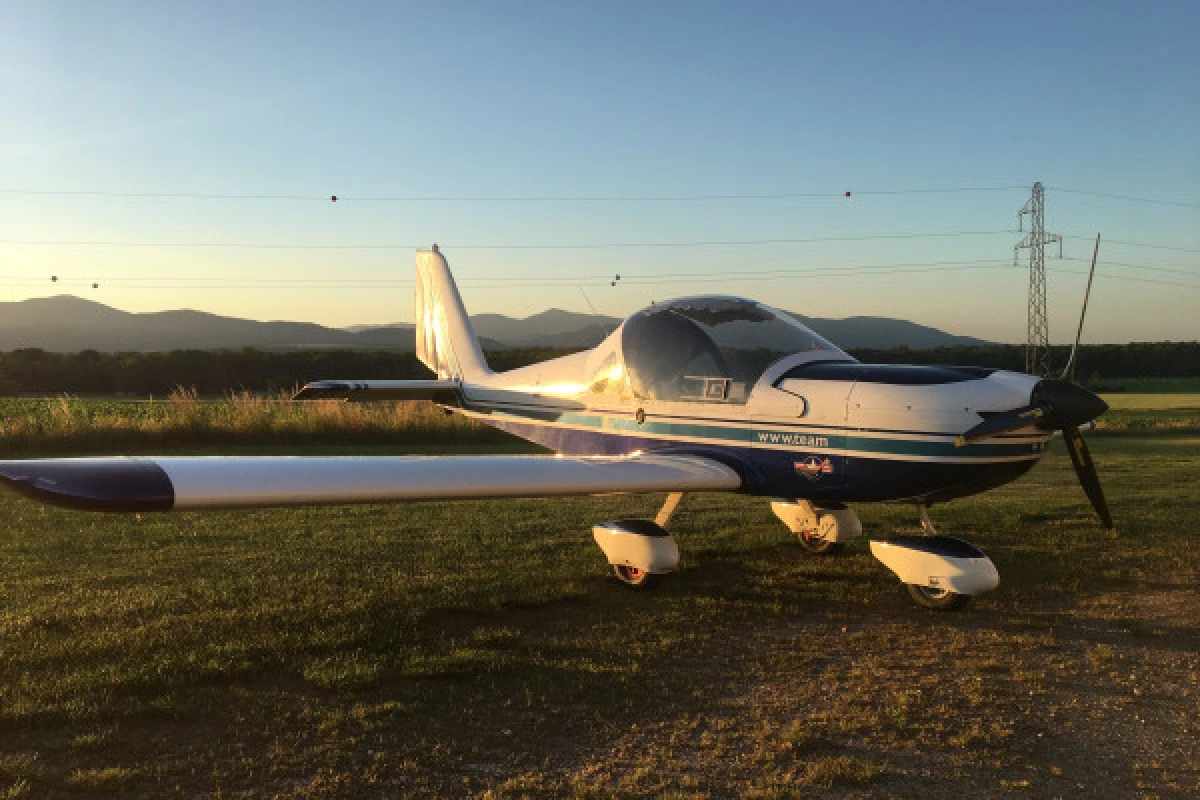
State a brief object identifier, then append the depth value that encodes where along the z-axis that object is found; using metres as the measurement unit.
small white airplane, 5.59
